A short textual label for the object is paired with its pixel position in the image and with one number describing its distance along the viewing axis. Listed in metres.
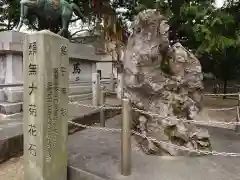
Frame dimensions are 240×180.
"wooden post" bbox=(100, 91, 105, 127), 3.74
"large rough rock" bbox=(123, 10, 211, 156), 2.61
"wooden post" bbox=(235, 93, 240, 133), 3.71
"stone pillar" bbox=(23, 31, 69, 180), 1.85
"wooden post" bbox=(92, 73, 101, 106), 4.58
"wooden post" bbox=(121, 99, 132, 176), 2.00
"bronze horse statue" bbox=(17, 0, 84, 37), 4.78
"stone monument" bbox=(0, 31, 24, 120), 4.01
